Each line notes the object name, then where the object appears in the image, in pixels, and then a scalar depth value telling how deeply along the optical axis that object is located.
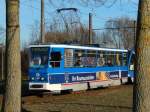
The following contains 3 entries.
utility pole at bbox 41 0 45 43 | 32.94
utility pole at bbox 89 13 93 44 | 49.31
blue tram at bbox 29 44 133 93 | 27.64
